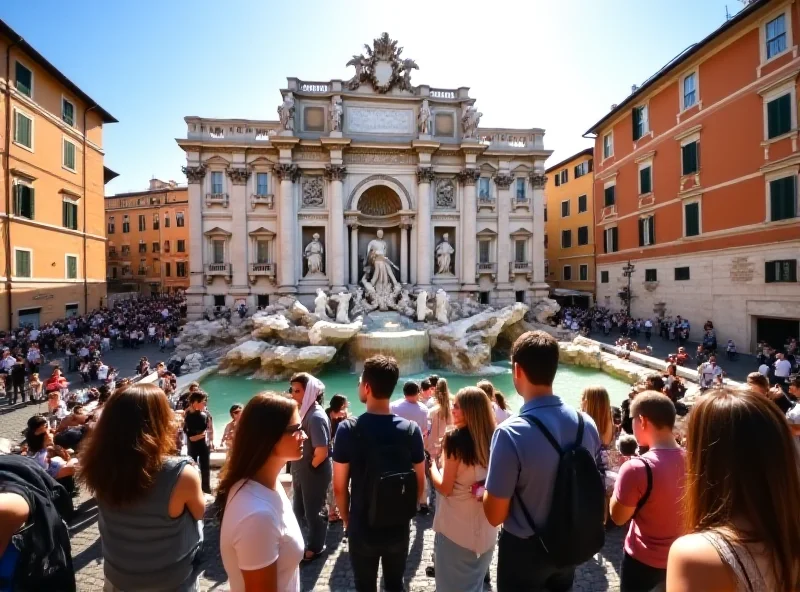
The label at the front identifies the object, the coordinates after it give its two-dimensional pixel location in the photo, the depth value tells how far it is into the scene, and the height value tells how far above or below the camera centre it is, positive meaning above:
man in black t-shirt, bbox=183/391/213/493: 5.00 -1.66
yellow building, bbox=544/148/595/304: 27.58 +4.58
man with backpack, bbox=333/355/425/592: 2.39 -1.10
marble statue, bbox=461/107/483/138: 22.88 +9.44
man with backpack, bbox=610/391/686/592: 2.26 -1.16
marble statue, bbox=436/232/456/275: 22.70 +2.04
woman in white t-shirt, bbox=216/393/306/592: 1.59 -0.85
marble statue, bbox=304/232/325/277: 21.58 +2.10
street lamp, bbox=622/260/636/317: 21.25 +0.96
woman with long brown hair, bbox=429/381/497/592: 2.60 -1.36
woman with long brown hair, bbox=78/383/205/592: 1.89 -0.92
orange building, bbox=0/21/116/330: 17.47 +5.25
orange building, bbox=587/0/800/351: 14.34 +4.45
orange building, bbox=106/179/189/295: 41.12 +5.81
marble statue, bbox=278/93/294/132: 21.17 +9.41
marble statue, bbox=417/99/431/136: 22.19 +9.34
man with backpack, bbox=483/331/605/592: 1.89 -0.93
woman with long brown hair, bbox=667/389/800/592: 1.12 -0.64
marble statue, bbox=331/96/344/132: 21.38 +9.33
